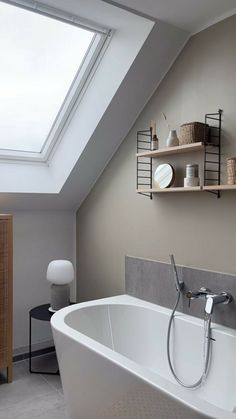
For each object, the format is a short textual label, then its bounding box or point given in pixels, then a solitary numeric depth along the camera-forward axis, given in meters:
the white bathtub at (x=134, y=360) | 1.54
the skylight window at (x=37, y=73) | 2.53
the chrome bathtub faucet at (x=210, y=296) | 2.09
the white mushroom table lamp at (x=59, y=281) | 3.00
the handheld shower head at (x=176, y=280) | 2.48
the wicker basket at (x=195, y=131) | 2.26
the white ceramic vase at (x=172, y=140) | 2.44
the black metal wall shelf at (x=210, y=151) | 2.24
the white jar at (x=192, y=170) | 2.33
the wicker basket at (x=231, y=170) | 2.06
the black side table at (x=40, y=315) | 2.94
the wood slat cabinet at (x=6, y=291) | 2.87
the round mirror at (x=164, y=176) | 2.51
